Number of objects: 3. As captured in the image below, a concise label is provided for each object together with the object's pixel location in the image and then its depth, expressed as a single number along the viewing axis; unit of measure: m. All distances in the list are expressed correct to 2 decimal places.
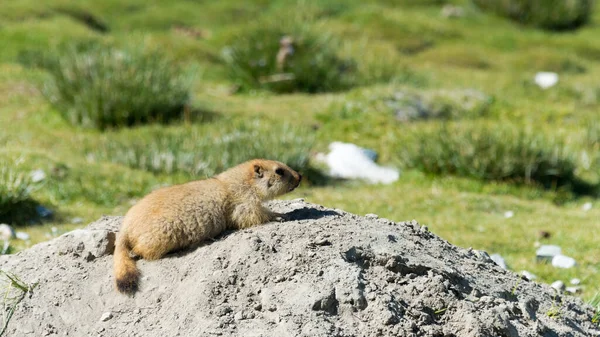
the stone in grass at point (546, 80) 41.66
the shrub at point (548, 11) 58.59
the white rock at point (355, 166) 24.28
